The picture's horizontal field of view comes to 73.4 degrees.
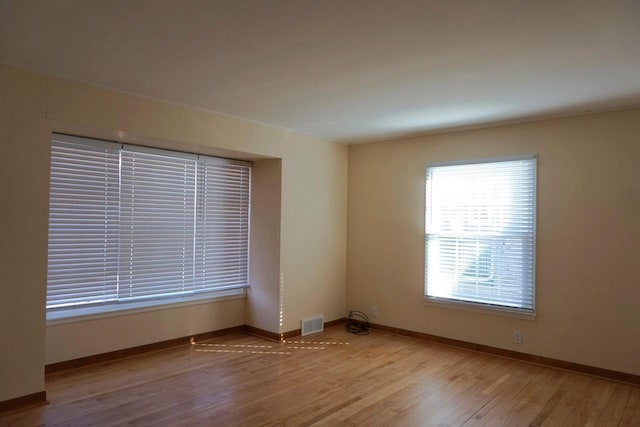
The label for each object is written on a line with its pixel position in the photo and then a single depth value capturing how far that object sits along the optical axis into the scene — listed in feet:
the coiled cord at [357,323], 17.74
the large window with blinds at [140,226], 12.21
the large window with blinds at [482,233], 14.02
